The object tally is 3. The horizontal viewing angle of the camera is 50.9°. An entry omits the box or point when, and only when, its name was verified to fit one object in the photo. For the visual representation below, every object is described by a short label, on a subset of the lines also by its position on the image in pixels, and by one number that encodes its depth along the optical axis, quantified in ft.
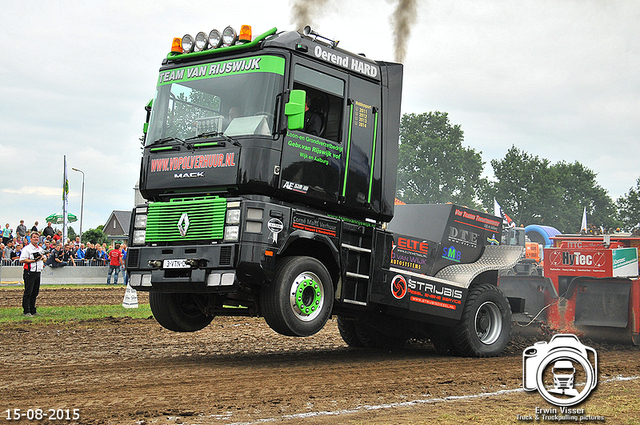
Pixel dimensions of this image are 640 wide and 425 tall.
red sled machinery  36.99
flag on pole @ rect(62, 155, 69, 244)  107.98
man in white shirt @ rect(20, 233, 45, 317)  48.11
